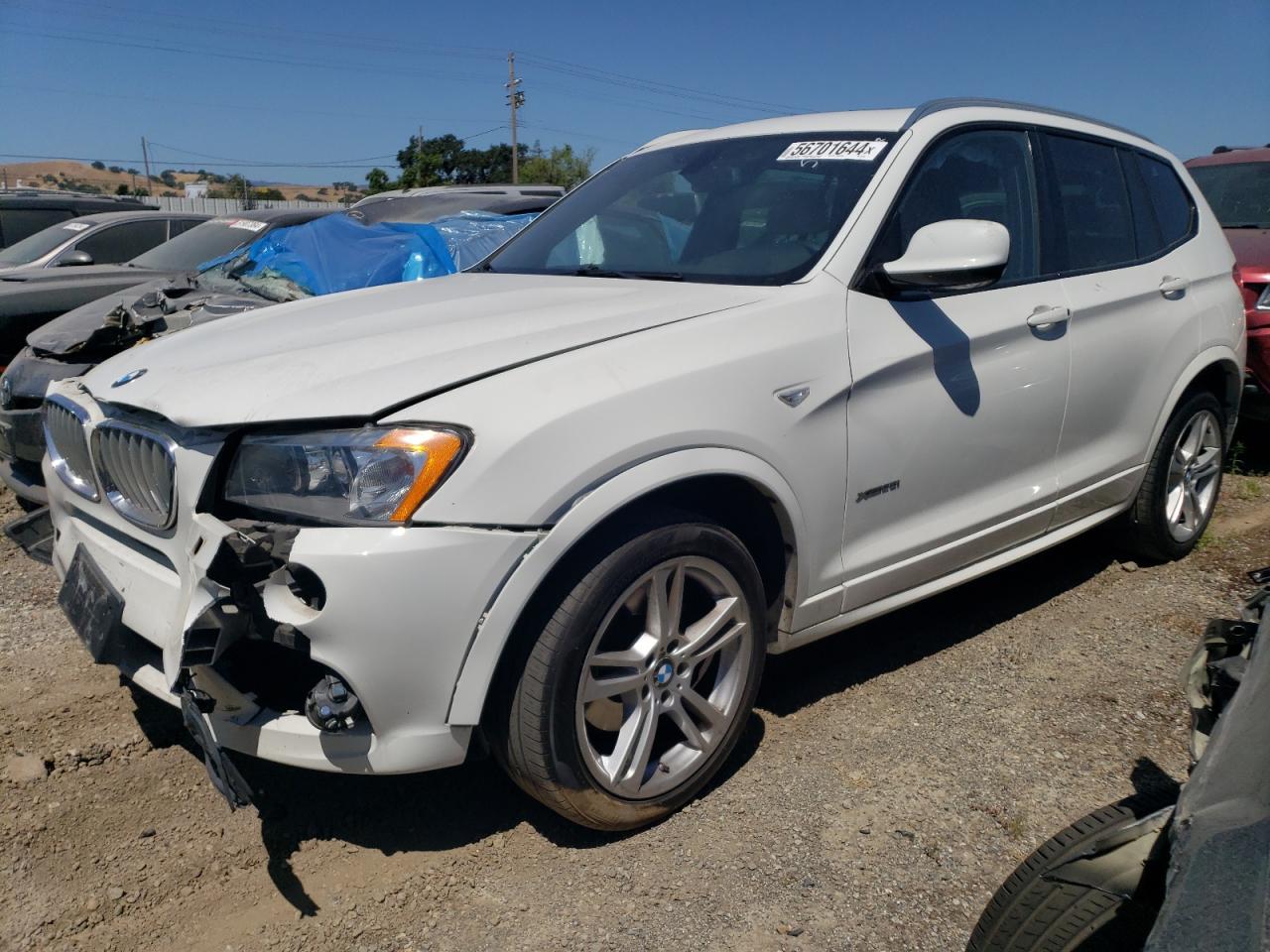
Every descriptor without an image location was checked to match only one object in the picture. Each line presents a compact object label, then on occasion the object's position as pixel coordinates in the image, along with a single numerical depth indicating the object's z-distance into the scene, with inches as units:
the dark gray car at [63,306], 178.9
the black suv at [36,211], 418.0
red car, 235.6
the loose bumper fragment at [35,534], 125.4
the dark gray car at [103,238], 340.2
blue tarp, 221.0
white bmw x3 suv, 85.6
